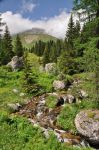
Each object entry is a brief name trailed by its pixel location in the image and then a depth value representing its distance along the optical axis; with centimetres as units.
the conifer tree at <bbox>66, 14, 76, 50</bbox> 4161
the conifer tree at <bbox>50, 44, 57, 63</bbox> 4692
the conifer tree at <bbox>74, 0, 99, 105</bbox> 1415
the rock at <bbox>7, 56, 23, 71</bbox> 2841
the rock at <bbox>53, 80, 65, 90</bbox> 1880
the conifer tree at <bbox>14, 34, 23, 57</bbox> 4402
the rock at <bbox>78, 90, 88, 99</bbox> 1592
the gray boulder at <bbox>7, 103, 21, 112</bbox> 1512
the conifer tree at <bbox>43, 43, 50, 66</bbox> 4154
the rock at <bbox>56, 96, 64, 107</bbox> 1542
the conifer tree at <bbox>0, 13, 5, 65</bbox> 3570
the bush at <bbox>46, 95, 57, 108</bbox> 1529
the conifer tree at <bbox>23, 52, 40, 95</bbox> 1839
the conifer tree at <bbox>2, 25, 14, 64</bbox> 3680
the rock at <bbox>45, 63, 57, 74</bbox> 2762
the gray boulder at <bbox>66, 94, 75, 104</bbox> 1550
